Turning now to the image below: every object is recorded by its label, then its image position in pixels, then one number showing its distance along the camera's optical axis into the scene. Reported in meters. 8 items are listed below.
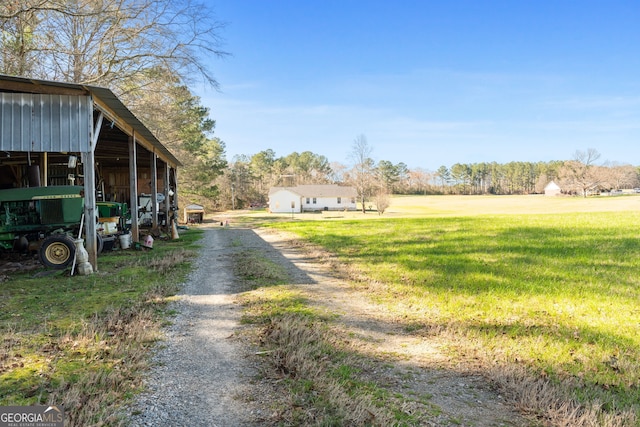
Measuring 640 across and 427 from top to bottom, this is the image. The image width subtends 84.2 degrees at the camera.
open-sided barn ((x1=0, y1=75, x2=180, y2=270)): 7.65
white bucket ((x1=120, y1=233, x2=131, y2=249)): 11.68
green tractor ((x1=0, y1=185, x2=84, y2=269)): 8.51
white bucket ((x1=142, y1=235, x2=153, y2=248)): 11.97
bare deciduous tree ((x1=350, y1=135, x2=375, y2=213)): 53.94
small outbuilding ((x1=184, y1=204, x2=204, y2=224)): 32.38
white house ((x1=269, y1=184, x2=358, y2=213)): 58.31
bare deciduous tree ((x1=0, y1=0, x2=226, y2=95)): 12.86
